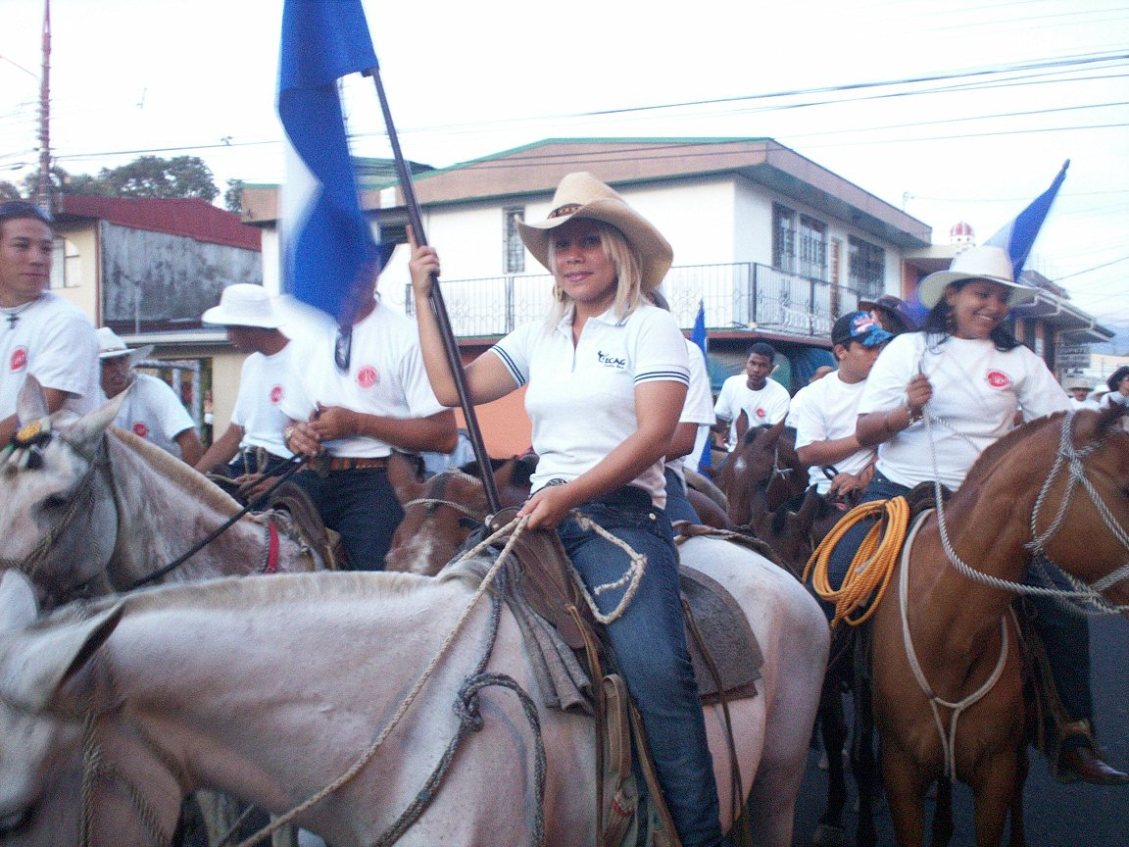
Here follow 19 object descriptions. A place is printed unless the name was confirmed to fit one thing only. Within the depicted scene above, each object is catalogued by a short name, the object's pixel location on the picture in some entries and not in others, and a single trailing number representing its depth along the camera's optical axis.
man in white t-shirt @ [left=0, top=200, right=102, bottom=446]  4.03
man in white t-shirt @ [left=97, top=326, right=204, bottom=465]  6.14
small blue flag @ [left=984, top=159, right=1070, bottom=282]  4.77
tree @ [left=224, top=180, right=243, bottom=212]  35.89
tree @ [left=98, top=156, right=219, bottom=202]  42.94
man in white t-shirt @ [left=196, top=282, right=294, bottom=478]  5.14
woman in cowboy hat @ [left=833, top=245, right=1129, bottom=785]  3.96
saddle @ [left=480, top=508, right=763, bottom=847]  2.39
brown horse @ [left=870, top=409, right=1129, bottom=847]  3.35
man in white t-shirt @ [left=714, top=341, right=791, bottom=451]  10.23
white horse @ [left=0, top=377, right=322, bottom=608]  3.01
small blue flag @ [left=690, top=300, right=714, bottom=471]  9.94
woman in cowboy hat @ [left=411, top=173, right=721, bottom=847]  2.55
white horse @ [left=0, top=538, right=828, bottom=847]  1.69
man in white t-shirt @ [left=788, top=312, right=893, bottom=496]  6.05
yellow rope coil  4.05
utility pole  19.56
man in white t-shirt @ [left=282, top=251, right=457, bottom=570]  4.11
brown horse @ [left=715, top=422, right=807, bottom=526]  6.65
